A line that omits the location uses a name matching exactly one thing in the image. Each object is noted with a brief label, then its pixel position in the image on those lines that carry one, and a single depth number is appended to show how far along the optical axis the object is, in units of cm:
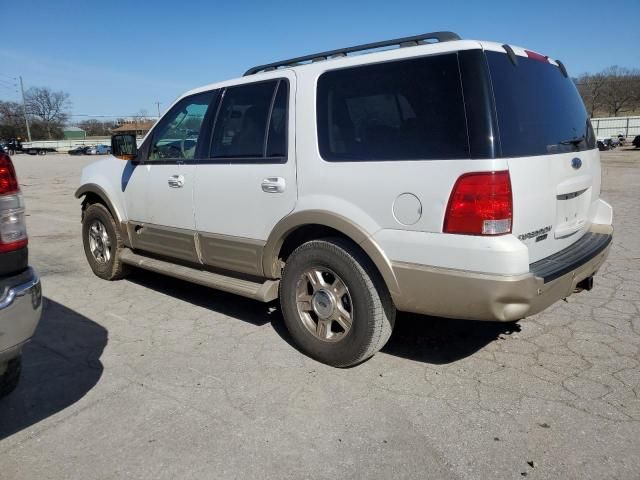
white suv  270
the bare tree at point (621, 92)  7888
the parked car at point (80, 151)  6088
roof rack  301
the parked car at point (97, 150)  5897
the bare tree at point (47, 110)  8956
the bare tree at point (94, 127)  10321
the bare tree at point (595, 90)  7944
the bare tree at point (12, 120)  7612
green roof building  9256
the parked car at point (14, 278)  222
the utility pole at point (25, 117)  7781
